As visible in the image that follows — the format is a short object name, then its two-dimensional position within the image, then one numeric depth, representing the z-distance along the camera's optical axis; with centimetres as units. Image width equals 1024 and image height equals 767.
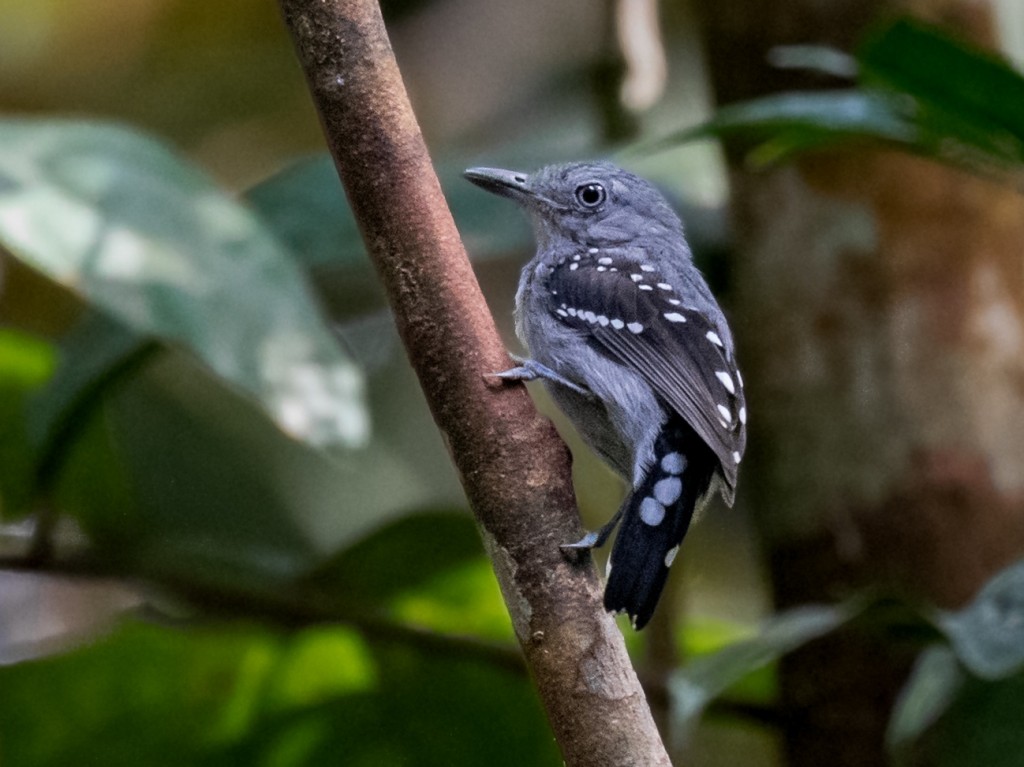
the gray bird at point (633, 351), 445
